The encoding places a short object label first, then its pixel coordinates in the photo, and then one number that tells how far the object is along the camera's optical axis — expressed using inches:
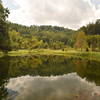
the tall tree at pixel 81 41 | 2229.2
